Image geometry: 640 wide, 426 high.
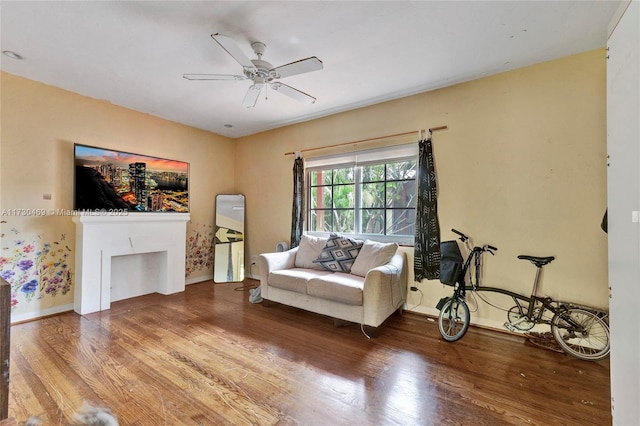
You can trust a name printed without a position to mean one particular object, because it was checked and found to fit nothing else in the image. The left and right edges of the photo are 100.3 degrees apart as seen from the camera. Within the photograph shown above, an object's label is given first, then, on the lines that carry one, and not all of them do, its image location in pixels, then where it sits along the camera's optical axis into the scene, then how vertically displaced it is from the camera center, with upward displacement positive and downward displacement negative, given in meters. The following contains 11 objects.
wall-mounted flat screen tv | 3.22 +0.38
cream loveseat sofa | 2.51 -0.70
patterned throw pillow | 3.18 -0.50
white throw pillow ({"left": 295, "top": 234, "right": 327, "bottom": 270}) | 3.43 -0.50
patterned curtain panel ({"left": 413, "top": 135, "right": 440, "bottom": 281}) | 2.98 -0.09
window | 3.28 +0.27
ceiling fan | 1.93 +1.18
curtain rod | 3.02 +0.97
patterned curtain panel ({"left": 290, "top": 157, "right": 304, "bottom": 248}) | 4.04 +0.13
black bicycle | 2.17 -0.87
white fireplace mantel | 3.05 -0.47
